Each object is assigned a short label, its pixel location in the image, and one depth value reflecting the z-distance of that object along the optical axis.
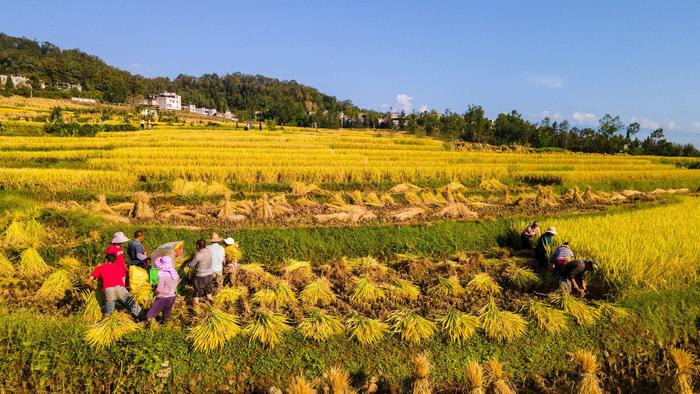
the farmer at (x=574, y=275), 7.34
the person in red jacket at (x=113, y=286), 6.24
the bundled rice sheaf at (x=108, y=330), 5.38
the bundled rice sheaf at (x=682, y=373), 5.12
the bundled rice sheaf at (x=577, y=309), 6.53
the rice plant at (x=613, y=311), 6.66
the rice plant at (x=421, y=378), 4.95
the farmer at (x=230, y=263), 7.68
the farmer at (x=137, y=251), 7.62
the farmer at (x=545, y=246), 8.66
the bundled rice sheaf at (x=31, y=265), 7.70
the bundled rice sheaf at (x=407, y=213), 12.18
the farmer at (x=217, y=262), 7.25
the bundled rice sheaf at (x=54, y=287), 6.88
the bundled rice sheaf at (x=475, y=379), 4.98
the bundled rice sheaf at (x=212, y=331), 5.49
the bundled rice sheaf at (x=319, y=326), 5.86
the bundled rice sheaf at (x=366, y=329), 5.86
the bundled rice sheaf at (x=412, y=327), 5.93
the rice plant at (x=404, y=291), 7.41
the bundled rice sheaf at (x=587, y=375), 5.24
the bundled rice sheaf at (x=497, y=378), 5.09
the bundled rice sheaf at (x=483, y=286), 7.76
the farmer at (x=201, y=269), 6.73
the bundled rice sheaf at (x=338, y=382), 4.88
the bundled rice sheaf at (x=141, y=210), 11.43
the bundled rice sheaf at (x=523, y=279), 8.02
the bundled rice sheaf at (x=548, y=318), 6.33
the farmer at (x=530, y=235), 9.92
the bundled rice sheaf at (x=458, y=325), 6.00
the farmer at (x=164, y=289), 6.09
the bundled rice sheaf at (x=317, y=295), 7.04
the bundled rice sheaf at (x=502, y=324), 6.10
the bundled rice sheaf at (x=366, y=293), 7.19
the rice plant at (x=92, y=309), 6.07
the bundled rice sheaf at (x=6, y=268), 7.41
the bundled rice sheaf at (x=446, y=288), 7.54
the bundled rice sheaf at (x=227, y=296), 6.88
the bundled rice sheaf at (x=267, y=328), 5.70
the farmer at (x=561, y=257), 7.68
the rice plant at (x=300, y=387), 4.71
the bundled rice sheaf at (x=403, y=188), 16.12
